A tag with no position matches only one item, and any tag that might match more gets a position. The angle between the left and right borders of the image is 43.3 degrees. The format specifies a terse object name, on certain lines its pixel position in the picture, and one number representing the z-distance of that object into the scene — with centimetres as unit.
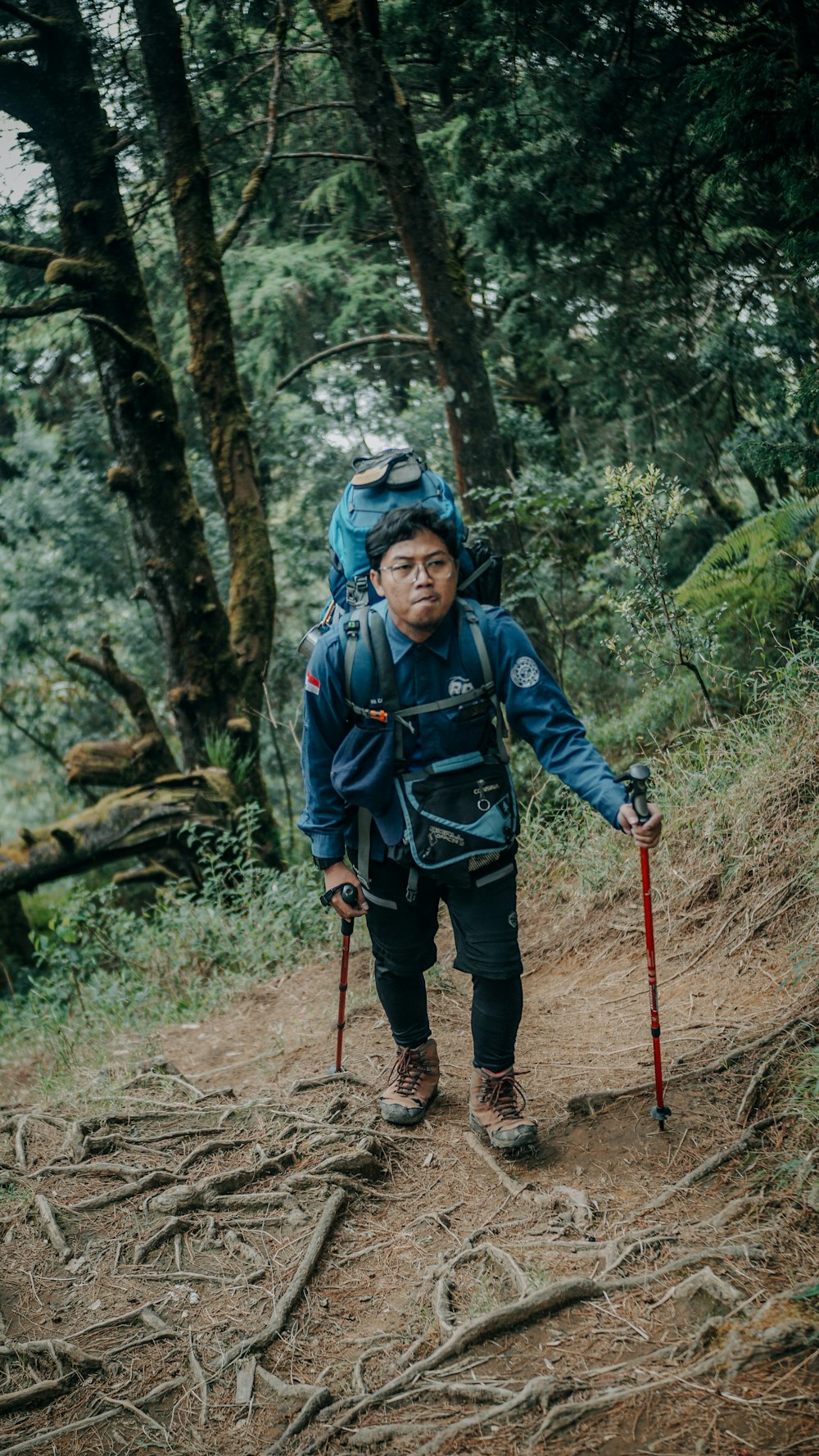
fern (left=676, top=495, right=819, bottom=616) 657
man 336
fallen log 799
